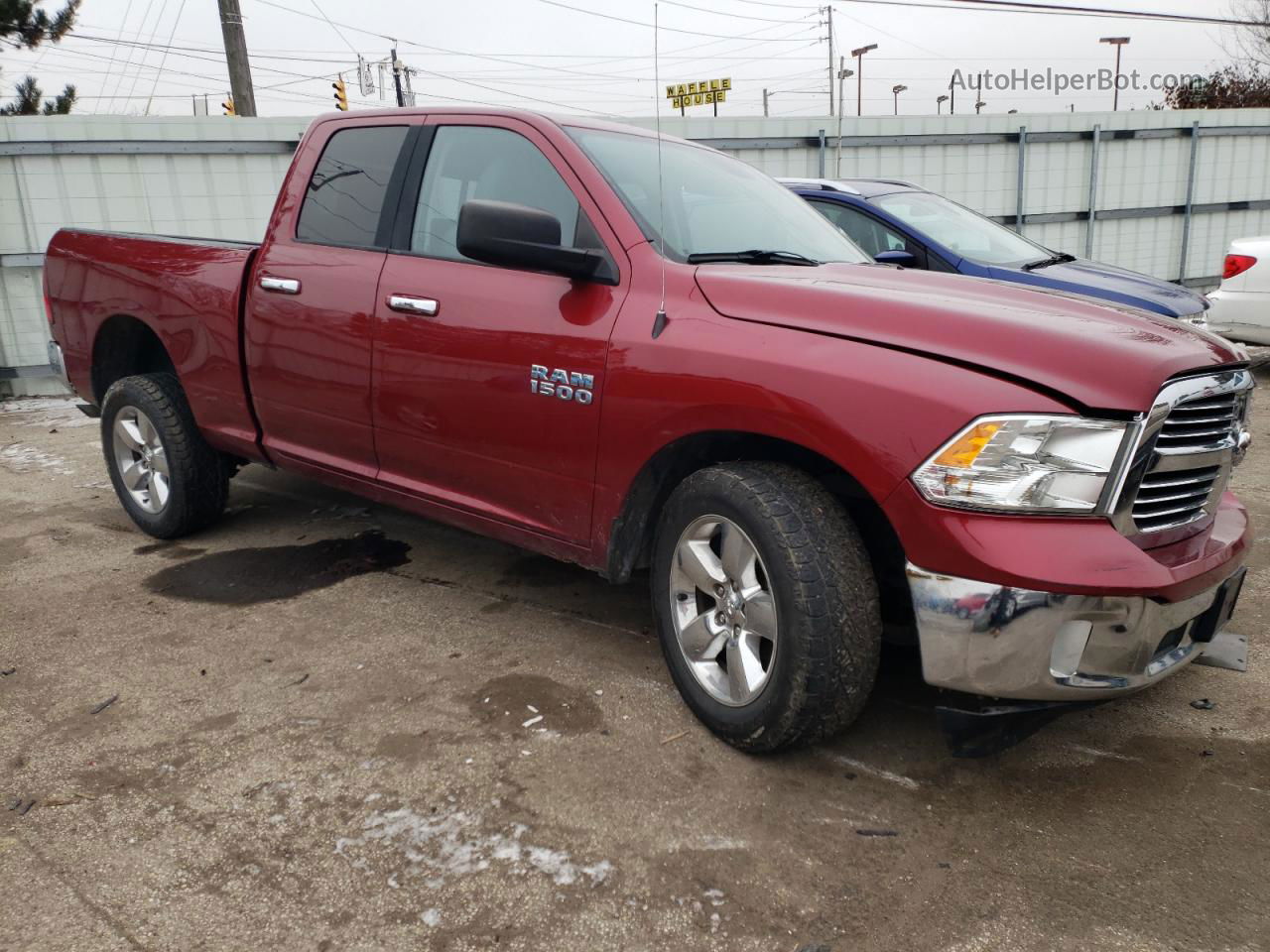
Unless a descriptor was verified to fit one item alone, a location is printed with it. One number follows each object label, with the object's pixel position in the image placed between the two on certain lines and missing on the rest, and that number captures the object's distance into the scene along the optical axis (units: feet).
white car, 26.40
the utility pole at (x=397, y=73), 95.14
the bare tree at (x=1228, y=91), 91.04
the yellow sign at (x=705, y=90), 143.33
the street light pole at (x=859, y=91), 182.70
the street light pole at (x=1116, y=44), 126.35
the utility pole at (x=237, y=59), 48.11
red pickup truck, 7.47
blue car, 20.42
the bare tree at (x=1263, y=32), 87.40
